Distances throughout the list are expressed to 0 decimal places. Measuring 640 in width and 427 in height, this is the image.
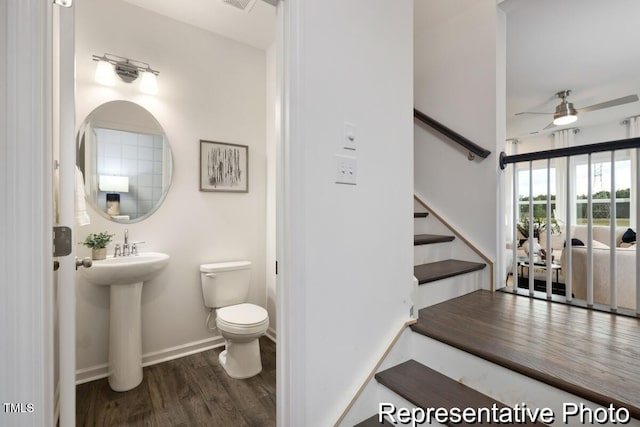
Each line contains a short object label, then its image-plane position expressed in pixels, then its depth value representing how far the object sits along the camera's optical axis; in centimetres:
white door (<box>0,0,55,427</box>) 76
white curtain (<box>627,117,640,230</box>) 500
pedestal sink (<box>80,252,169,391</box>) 194
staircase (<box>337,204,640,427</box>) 106
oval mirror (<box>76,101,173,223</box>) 216
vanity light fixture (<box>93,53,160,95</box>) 213
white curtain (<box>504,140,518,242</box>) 646
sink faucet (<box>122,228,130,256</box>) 220
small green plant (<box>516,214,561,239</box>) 514
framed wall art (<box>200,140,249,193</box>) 260
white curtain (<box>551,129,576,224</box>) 582
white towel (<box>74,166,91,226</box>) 156
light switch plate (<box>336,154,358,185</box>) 130
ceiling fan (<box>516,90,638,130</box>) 349
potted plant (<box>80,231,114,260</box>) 203
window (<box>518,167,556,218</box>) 636
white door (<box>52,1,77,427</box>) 90
